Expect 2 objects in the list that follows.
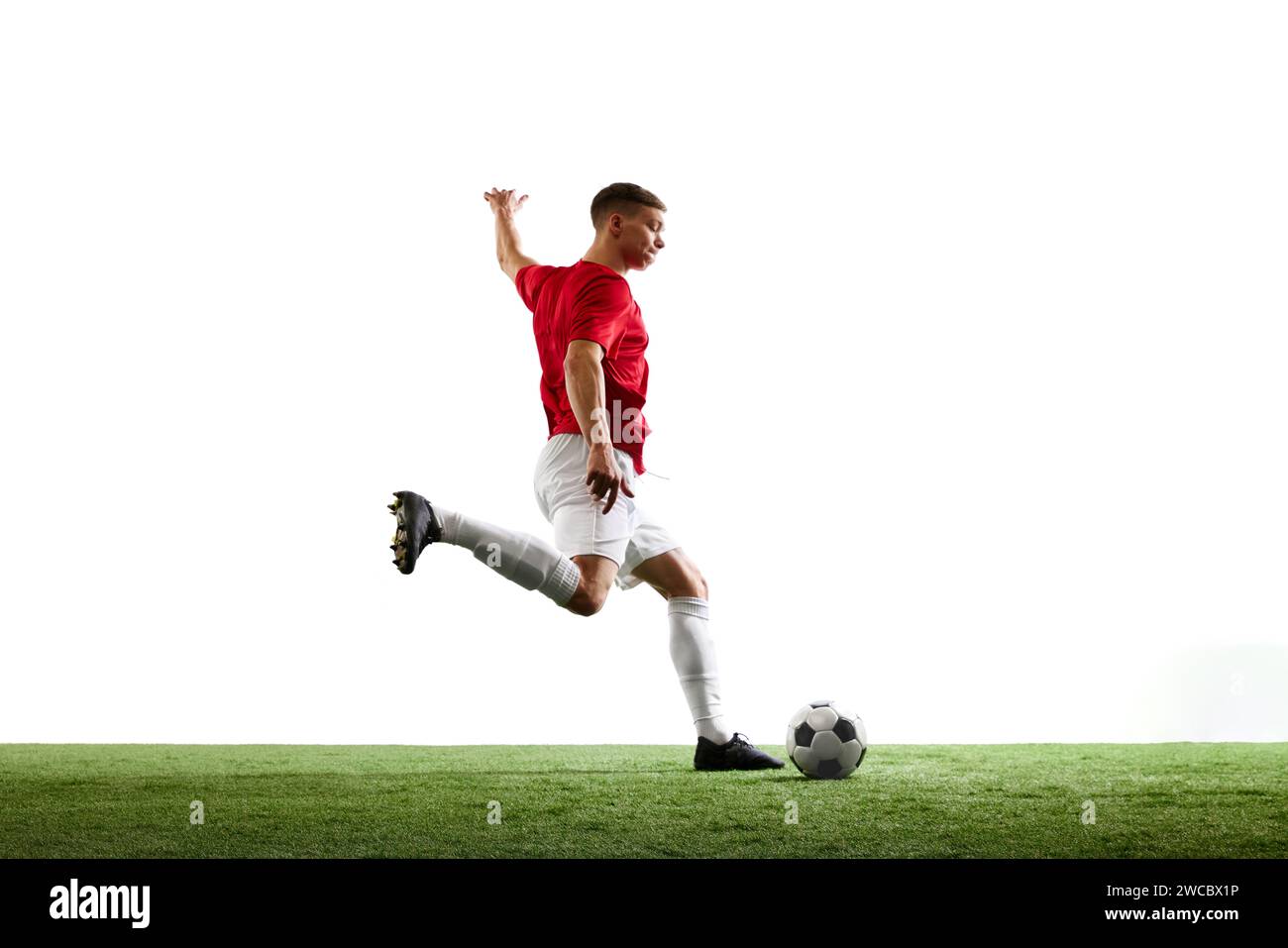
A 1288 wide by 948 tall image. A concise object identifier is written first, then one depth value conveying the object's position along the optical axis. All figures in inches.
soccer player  139.1
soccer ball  150.9
